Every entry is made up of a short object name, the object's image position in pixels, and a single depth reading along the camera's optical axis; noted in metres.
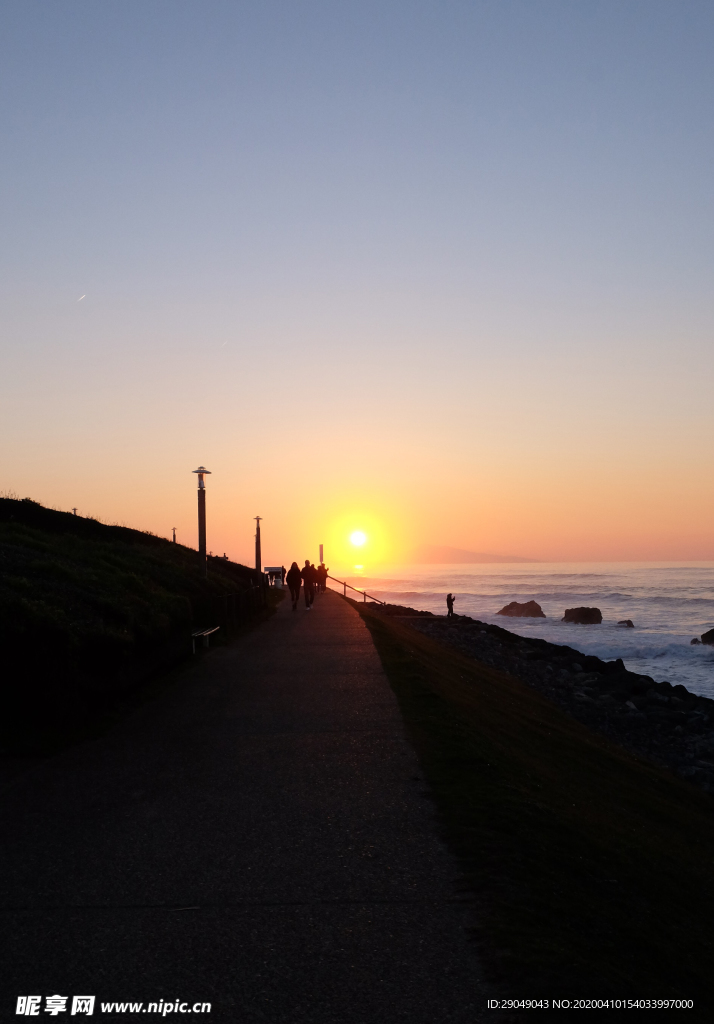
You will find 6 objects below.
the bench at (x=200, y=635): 17.61
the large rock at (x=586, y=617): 71.69
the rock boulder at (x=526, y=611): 79.56
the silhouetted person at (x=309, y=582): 33.28
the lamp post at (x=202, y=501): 22.73
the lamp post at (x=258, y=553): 48.43
